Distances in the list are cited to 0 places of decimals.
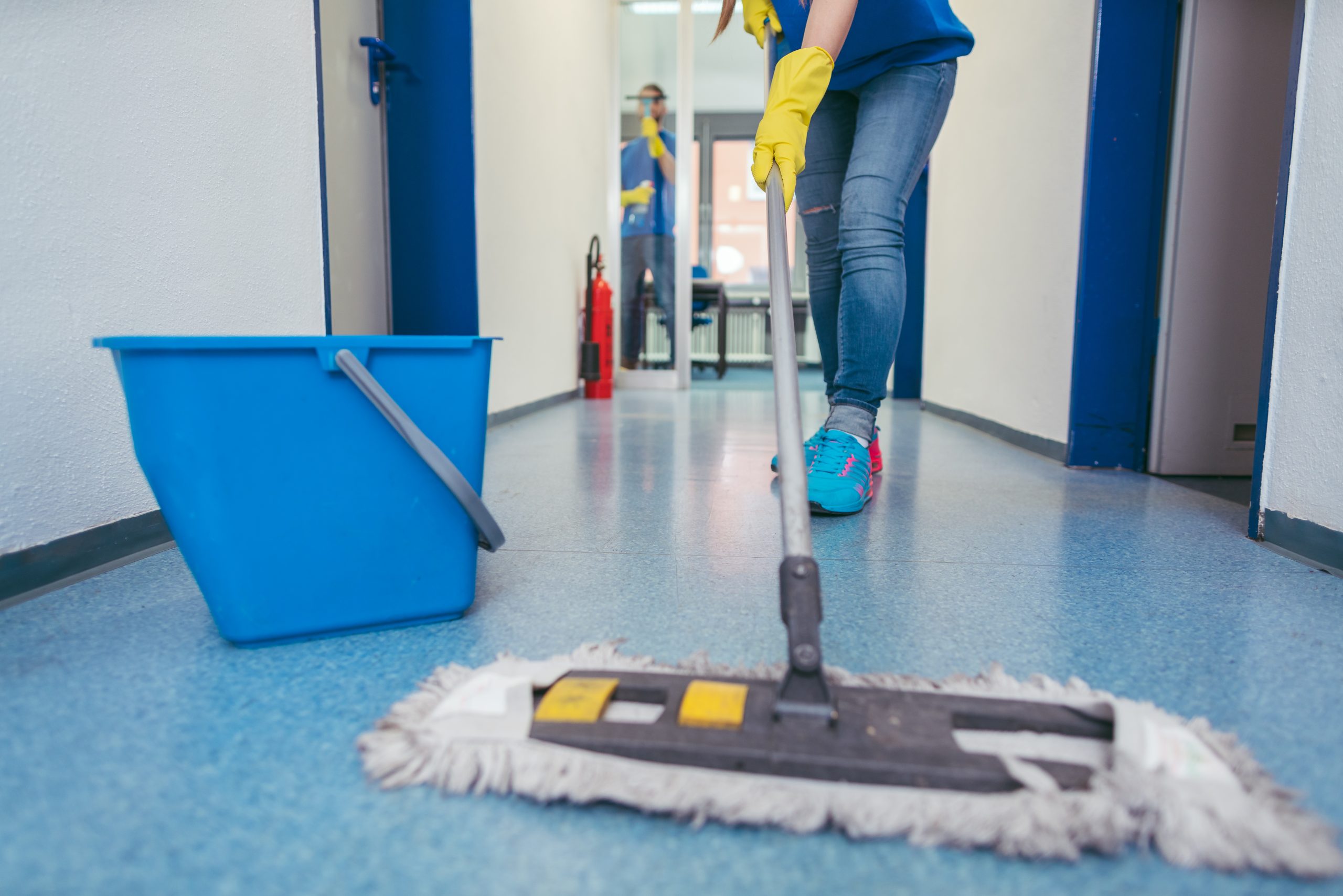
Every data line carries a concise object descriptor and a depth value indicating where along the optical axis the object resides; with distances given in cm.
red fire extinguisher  369
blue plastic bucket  61
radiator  780
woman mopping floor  120
